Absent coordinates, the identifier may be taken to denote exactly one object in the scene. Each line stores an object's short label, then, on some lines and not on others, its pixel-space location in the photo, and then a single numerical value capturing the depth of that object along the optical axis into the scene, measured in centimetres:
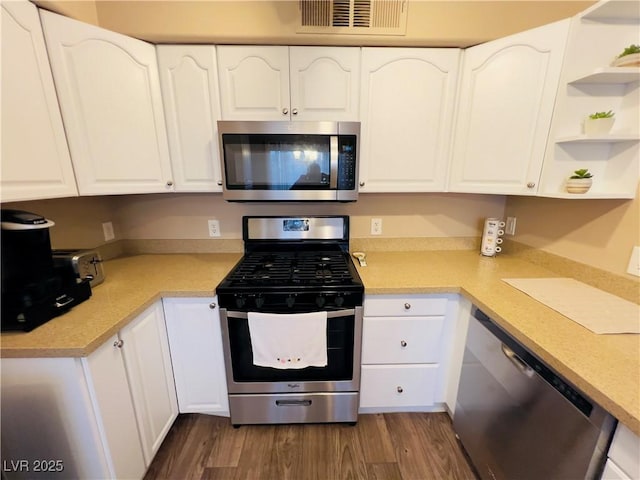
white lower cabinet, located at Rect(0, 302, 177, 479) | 93
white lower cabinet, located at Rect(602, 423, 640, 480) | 67
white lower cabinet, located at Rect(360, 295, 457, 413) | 144
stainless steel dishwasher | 78
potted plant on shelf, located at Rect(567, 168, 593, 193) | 121
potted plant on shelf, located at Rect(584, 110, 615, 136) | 114
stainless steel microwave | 139
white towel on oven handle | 133
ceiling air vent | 132
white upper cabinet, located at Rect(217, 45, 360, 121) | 141
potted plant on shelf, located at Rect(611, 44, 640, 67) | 107
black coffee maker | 93
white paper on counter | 100
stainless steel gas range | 134
